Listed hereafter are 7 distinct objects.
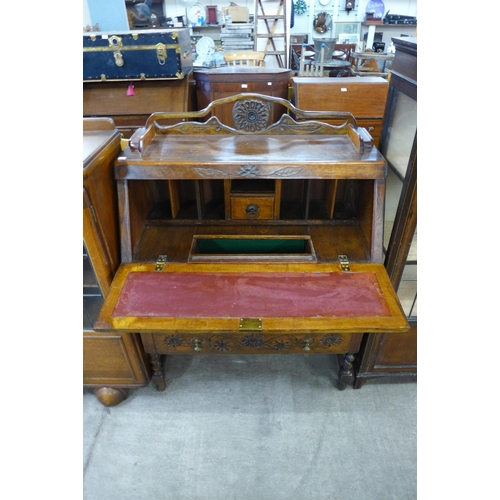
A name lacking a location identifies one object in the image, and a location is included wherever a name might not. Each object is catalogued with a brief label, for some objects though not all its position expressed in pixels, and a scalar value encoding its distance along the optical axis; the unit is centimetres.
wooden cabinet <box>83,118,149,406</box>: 110
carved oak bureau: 108
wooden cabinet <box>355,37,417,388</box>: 113
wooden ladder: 452
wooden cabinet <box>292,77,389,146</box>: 236
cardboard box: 468
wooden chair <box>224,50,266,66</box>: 329
